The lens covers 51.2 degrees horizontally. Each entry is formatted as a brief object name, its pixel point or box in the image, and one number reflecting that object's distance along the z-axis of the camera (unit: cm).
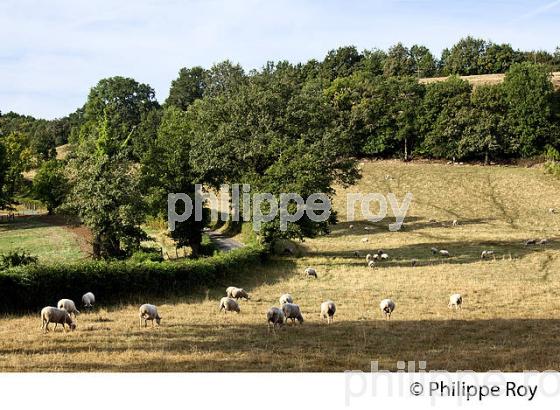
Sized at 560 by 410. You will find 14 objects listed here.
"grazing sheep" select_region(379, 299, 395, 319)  2792
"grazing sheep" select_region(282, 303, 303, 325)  2594
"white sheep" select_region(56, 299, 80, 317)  2766
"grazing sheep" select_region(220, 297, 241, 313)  2925
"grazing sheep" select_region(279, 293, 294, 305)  3056
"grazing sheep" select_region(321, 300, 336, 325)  2684
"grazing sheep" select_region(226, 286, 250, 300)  3356
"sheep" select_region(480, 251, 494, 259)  4909
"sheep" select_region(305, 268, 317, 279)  4347
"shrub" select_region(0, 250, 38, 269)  3634
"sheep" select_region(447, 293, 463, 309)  3033
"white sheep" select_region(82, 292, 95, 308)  3166
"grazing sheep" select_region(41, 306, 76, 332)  2416
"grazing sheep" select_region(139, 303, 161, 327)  2570
